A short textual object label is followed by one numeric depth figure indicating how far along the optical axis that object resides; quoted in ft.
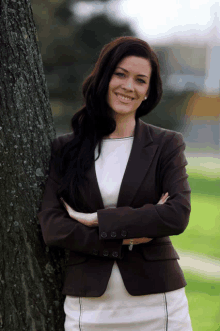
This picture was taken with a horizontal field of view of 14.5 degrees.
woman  8.23
